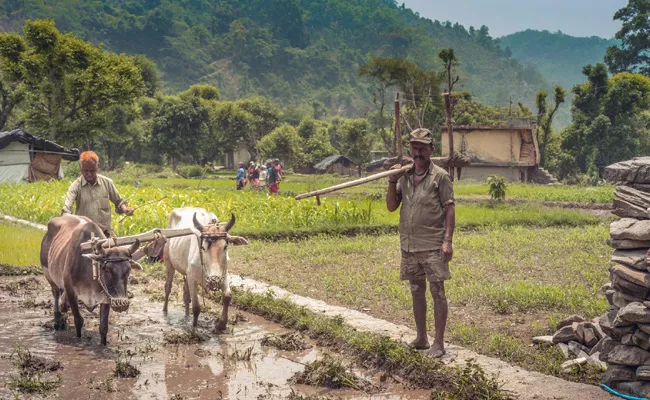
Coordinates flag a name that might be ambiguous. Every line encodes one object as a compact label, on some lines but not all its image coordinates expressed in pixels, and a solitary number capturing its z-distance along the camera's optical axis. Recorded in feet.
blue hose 19.53
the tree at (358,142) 198.39
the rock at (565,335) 24.66
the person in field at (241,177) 111.24
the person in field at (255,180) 112.78
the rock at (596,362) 22.31
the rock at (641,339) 19.90
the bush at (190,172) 186.60
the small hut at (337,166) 211.00
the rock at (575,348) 23.84
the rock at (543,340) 25.63
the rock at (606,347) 21.31
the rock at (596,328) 23.69
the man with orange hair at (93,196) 30.78
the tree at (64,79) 139.74
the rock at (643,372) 19.62
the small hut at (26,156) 122.21
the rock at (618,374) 20.26
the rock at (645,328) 19.75
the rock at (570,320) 25.61
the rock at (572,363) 22.60
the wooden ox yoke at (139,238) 27.18
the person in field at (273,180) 101.81
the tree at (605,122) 158.81
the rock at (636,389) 19.66
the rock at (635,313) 19.81
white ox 29.14
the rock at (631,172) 23.11
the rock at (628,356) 20.08
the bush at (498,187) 89.71
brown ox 26.91
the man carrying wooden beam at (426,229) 24.47
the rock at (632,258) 20.94
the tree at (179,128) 220.23
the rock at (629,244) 21.90
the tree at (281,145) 207.10
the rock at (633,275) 20.30
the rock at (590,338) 23.70
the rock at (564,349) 24.02
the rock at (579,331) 24.07
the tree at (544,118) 162.09
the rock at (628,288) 20.62
